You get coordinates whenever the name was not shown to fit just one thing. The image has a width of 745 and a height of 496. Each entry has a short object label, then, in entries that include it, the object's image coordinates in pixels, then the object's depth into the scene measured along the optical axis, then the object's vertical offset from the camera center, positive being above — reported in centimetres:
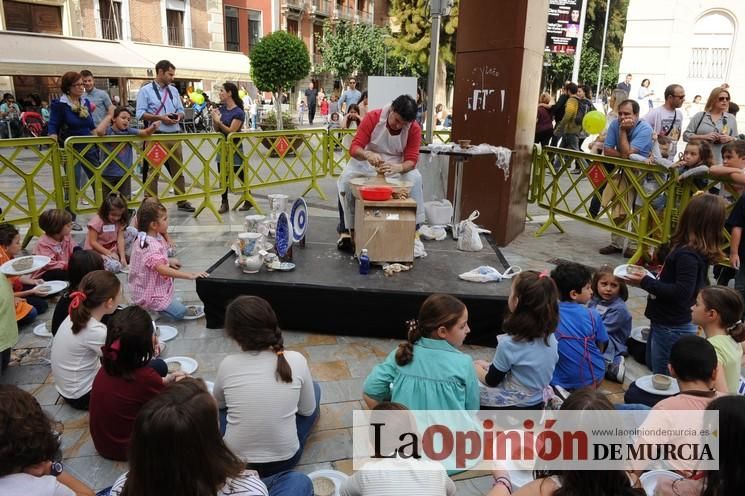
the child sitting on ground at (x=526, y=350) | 305 -130
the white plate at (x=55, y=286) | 454 -155
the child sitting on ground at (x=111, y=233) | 562 -139
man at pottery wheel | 552 -53
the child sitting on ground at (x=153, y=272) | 462 -141
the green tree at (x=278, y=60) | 1881 +113
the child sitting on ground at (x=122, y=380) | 275 -140
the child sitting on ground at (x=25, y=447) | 192 -120
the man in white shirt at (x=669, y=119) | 711 -13
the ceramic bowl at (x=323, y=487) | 274 -183
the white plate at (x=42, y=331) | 451 -187
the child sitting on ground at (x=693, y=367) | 255 -115
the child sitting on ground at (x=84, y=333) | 324 -135
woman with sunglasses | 658 -15
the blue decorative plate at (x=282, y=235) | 490 -116
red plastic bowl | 490 -79
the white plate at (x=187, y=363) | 380 -178
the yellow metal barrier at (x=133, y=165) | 694 -95
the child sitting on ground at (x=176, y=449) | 175 -107
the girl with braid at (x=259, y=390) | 265 -135
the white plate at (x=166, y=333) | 443 -183
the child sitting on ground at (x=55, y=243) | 513 -139
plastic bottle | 477 -132
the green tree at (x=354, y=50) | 3403 +281
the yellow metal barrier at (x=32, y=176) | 643 -99
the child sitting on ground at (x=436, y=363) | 280 -126
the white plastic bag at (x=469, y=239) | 555 -130
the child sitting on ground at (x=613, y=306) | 416 -143
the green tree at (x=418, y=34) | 2222 +260
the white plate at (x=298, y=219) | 527 -111
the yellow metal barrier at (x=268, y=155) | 852 -99
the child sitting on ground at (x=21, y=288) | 455 -158
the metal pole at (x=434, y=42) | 820 +82
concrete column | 669 +8
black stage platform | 447 -152
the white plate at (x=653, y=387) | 318 -153
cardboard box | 486 -106
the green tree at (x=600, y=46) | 3638 +405
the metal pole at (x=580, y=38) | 1958 +226
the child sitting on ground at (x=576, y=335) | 341 -133
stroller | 1552 -98
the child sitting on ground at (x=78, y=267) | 383 -119
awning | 1909 +125
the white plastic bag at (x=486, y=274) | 473 -139
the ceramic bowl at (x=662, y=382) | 322 -150
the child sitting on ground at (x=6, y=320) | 359 -144
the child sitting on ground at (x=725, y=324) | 313 -119
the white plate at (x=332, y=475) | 281 -182
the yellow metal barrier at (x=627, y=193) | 604 -98
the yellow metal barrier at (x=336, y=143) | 1034 -81
